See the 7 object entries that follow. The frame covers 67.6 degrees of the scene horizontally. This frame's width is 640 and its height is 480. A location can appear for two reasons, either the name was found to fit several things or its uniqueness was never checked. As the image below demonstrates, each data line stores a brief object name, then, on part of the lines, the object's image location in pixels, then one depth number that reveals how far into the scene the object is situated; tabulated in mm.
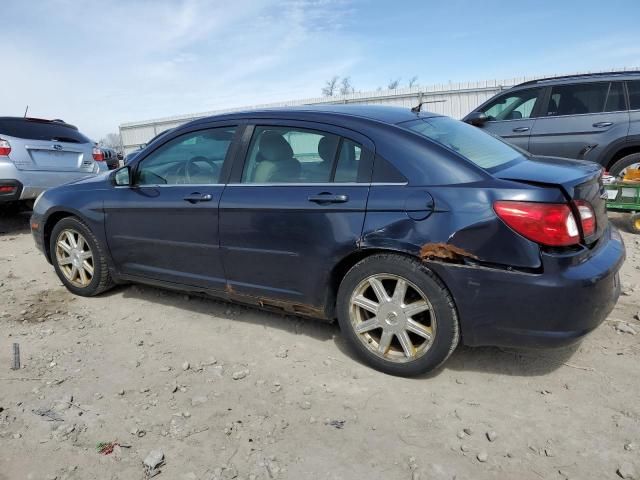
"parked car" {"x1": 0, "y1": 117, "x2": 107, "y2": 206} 6750
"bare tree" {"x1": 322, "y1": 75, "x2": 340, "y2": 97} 42000
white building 14258
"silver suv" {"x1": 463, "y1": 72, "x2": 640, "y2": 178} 5926
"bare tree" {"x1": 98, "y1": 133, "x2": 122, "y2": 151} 22978
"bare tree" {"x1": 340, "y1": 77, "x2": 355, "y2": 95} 41300
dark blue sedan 2428
